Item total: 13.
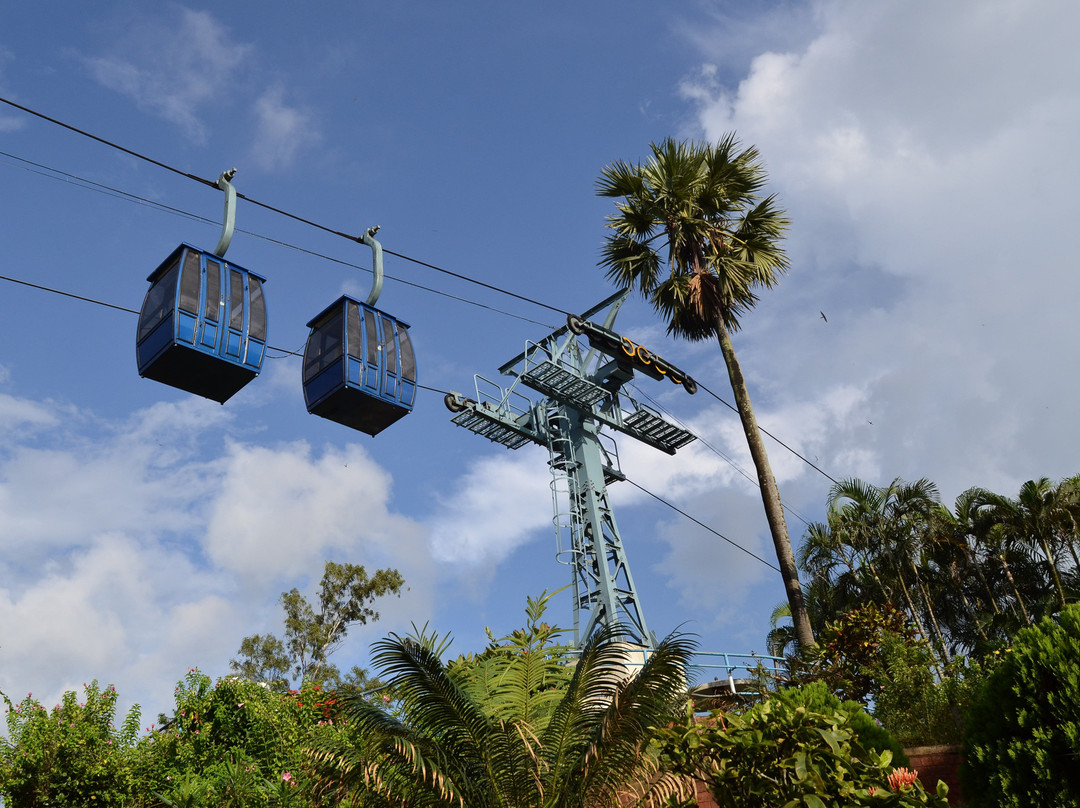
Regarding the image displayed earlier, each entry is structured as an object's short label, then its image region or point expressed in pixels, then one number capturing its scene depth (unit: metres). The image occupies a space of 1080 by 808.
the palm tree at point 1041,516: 28.86
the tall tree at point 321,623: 39.72
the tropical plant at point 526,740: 8.91
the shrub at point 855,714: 10.62
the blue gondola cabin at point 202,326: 15.17
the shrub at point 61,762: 15.68
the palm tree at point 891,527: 30.33
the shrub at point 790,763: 7.65
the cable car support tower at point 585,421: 27.70
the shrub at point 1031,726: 8.17
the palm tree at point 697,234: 19.14
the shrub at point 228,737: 16.17
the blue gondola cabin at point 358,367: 16.80
